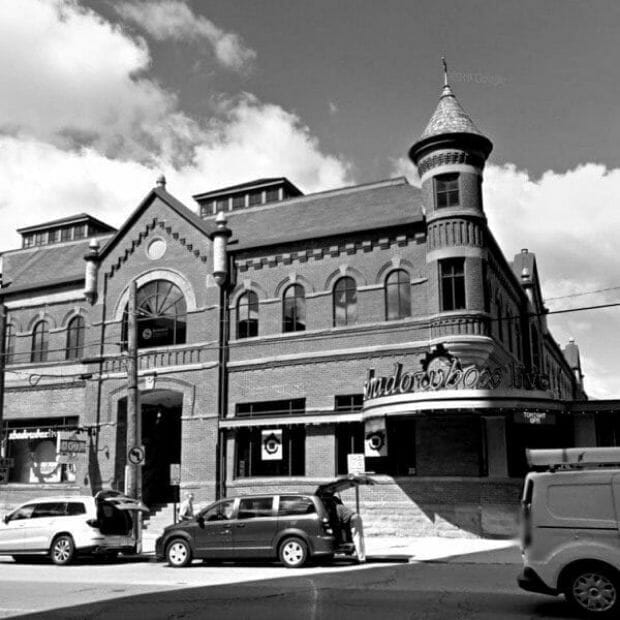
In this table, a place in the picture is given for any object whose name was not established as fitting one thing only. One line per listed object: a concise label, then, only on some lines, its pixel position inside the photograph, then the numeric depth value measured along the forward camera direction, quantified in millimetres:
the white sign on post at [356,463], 23938
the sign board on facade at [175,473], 22609
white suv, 18516
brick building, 23875
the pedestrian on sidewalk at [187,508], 25125
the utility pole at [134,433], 20734
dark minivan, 16469
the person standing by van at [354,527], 17484
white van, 9883
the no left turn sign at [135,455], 20734
